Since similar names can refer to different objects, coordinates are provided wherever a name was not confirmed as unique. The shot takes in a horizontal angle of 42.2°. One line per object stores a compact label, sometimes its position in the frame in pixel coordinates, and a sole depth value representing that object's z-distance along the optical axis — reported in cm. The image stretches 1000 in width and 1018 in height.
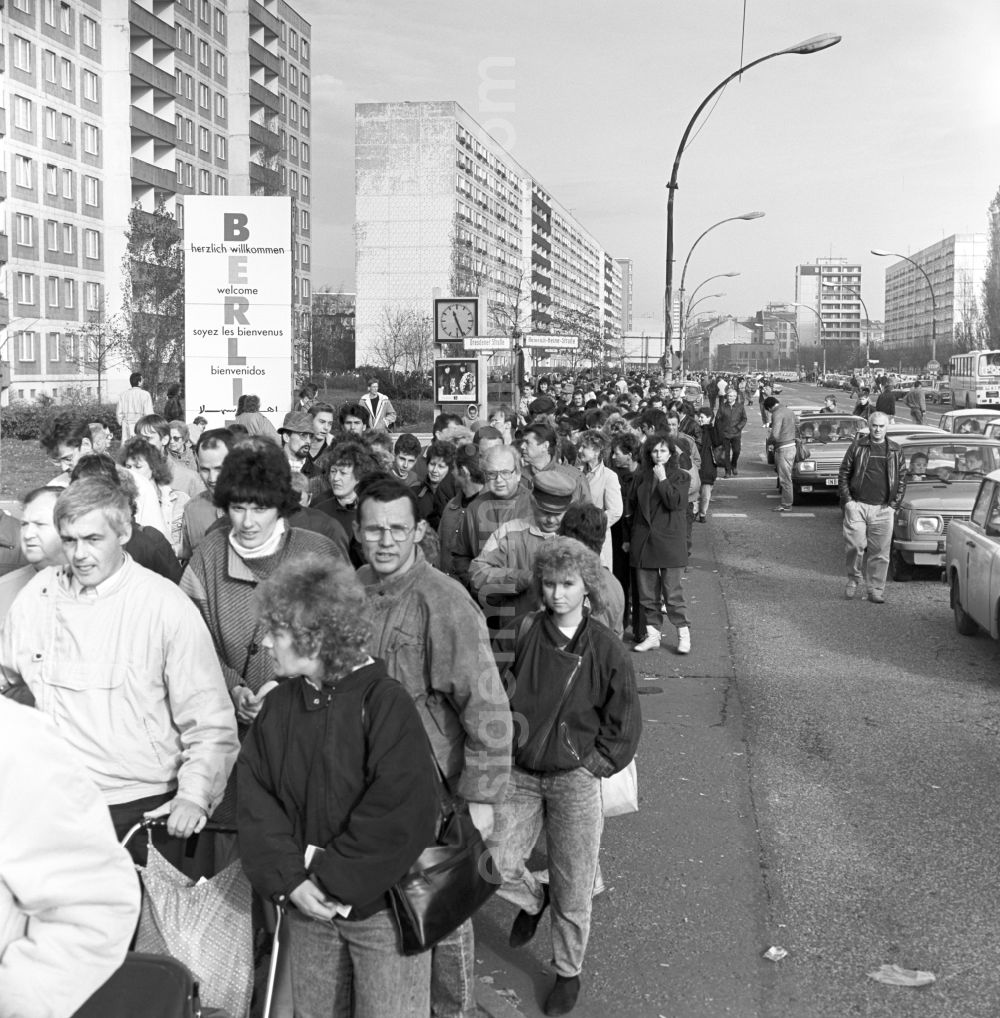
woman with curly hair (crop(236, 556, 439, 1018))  322
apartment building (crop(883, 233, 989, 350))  18612
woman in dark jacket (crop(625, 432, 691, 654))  1016
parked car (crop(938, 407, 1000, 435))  2705
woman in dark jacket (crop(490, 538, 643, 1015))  451
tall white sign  1606
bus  6475
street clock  1892
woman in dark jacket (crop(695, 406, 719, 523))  1886
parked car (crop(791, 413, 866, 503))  2194
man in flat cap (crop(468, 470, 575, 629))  584
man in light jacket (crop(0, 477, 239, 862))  374
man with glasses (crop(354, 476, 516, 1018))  381
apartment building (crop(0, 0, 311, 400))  5662
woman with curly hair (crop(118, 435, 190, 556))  777
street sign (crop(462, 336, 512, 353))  1842
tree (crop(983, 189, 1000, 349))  10306
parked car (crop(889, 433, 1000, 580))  1422
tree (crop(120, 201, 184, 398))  4222
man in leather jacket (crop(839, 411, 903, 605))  1288
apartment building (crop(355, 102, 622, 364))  9656
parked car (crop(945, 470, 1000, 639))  1002
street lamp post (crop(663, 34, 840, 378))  2255
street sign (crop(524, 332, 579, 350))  2366
